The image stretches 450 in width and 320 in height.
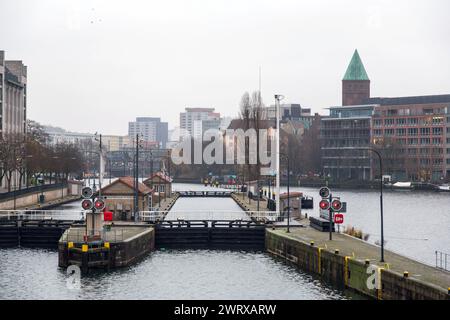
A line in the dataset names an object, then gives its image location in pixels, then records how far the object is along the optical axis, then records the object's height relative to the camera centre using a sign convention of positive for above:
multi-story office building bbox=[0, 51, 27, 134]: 159.50 +16.51
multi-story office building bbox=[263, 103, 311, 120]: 156.38 +12.17
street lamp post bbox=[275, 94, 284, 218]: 84.00 +1.69
